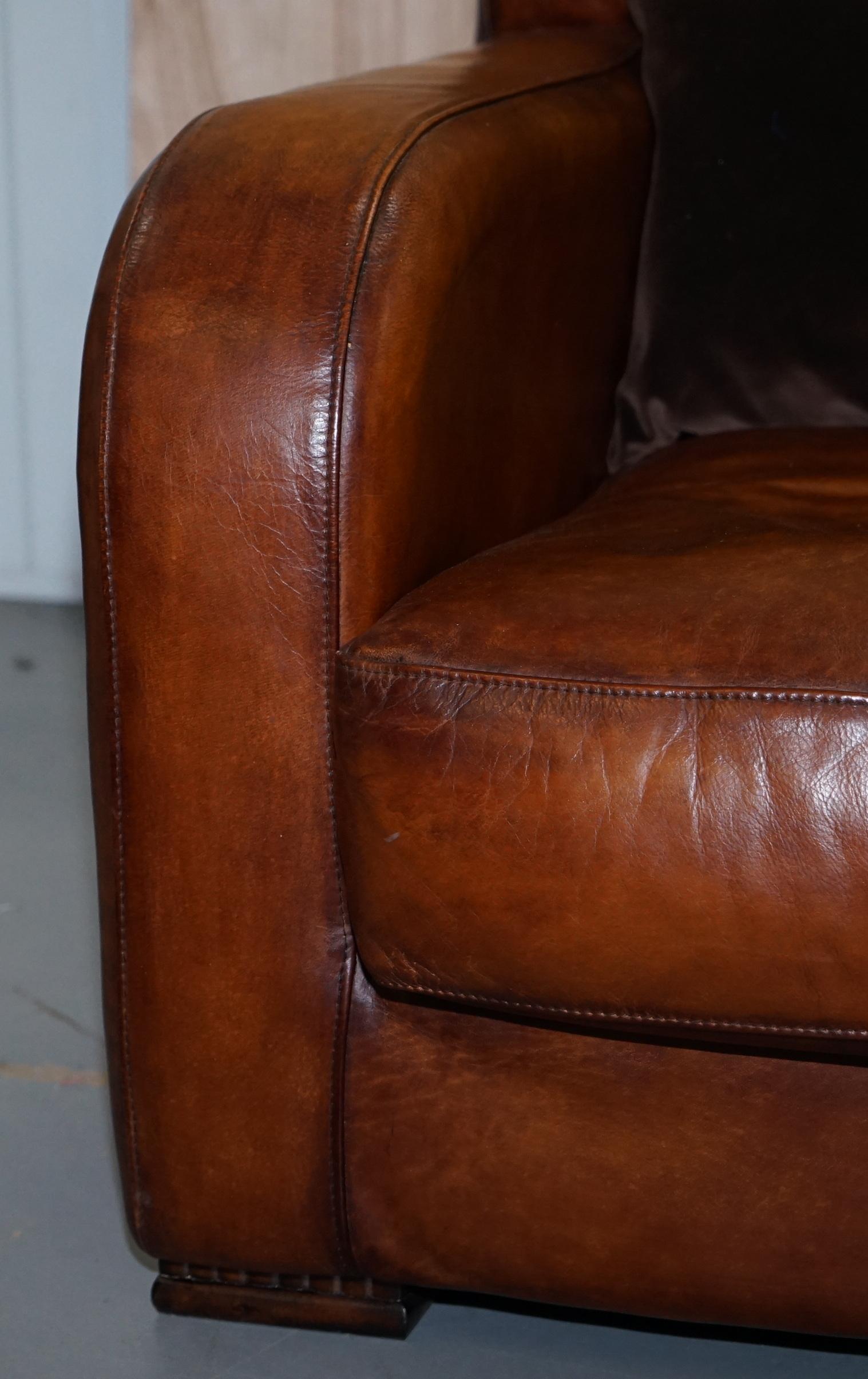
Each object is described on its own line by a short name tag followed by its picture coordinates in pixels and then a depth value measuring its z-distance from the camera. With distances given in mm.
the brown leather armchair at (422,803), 1403
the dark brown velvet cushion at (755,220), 1816
